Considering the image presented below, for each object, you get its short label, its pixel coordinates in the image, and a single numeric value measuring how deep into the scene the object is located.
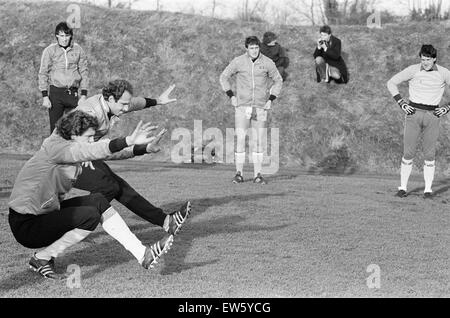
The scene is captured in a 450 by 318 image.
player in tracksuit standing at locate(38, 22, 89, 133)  11.95
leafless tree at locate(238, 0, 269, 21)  26.24
